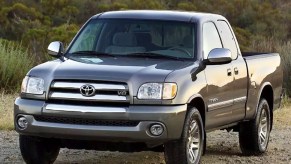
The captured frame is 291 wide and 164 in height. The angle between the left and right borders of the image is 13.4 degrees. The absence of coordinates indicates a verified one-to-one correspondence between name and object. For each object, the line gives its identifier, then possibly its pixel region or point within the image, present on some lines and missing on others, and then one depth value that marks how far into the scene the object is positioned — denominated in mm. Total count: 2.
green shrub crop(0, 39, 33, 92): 24993
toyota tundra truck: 11264
